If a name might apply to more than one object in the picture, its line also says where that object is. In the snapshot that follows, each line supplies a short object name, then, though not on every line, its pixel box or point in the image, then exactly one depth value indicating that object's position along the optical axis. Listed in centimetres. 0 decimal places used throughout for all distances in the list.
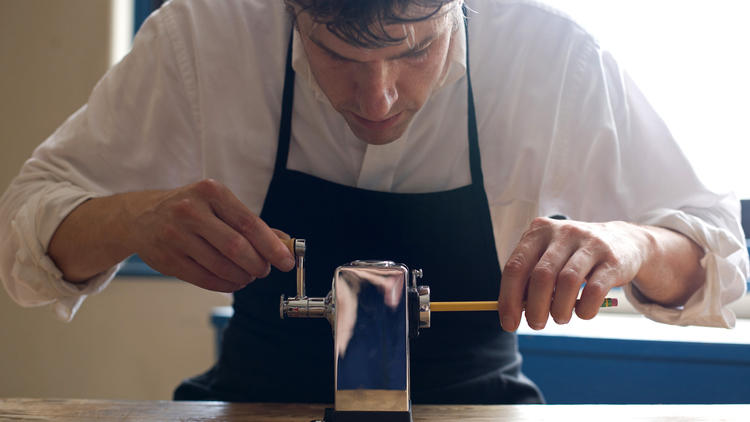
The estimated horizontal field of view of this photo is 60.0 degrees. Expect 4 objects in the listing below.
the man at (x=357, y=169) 122
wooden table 97
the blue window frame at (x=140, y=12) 259
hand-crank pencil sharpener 79
